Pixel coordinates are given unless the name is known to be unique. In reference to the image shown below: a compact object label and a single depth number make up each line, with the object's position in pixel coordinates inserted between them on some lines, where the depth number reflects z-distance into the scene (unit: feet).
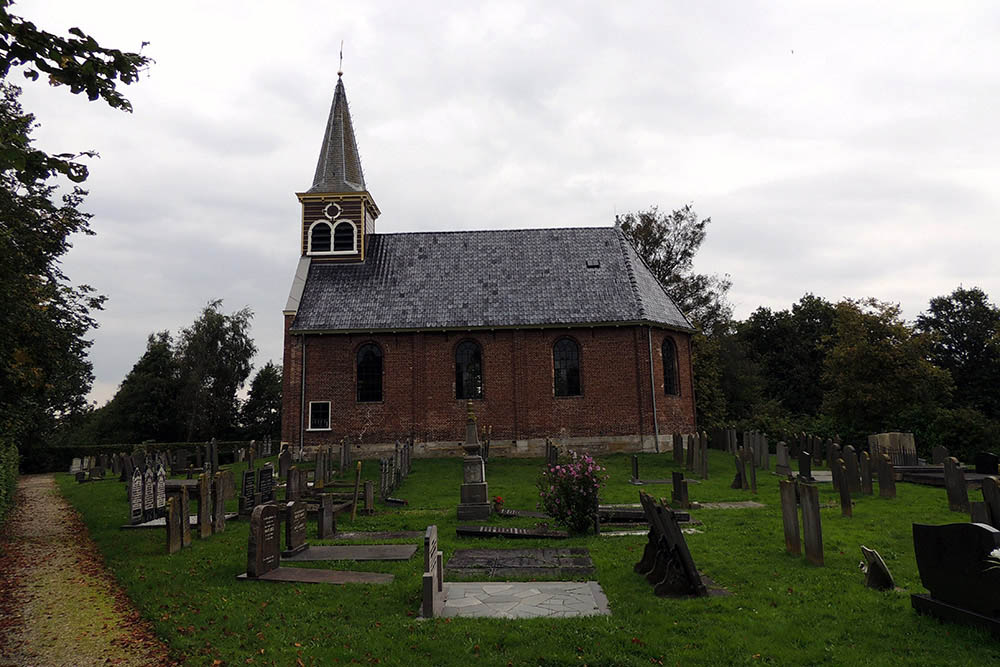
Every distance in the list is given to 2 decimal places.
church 82.07
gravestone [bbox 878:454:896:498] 46.24
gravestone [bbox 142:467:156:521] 43.98
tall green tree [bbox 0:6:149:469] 16.43
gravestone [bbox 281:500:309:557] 30.60
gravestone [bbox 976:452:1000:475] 51.75
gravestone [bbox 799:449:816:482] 54.39
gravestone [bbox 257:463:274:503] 45.19
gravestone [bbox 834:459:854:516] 38.58
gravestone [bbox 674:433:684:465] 70.44
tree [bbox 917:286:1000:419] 124.67
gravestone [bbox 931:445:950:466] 61.77
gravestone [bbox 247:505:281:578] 26.48
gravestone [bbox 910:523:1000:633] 17.70
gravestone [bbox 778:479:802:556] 28.32
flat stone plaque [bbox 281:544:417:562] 30.17
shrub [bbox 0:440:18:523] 49.37
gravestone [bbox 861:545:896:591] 22.98
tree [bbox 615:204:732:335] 118.32
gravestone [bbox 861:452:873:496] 48.78
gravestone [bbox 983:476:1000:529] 25.43
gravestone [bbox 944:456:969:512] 40.32
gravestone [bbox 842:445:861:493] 47.42
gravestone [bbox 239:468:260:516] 43.64
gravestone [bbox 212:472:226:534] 39.19
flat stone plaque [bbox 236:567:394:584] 25.73
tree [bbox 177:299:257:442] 139.33
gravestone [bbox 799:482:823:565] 26.45
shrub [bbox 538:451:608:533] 34.65
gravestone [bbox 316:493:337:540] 36.14
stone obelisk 40.93
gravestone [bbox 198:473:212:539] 37.19
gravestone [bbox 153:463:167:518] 45.42
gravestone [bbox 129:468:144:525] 43.04
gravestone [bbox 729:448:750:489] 52.26
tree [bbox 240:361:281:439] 150.10
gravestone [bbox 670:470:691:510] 43.52
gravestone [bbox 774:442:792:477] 57.72
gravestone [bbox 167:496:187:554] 32.94
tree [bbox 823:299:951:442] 85.40
